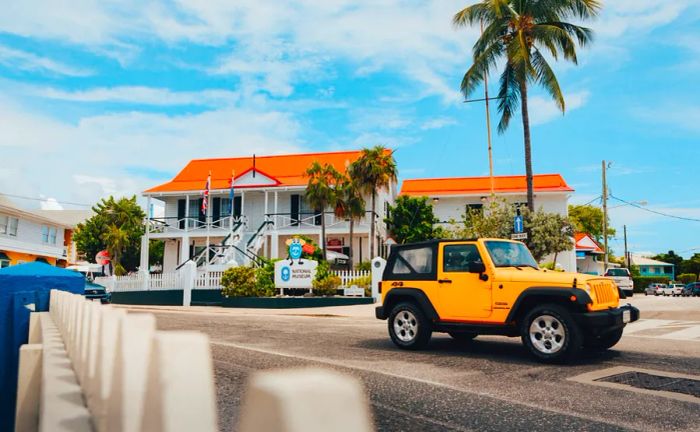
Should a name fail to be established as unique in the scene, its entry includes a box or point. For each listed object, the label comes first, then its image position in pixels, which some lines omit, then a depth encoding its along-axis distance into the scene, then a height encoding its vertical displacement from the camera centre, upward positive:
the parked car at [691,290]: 45.23 -1.17
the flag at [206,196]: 32.31 +4.54
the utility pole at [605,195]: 38.97 +5.76
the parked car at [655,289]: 47.00 -1.16
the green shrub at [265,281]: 23.36 -0.39
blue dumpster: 3.68 -0.25
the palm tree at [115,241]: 48.89 +2.65
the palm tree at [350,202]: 30.25 +3.97
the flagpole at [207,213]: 29.95 +3.74
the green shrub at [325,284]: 22.97 -0.49
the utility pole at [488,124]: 30.77 +8.70
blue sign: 17.80 +1.67
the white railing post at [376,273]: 22.91 +0.00
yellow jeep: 7.63 -0.39
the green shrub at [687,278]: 66.34 -0.24
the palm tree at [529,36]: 23.28 +10.41
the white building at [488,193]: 39.75 +5.99
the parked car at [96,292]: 22.19 -0.89
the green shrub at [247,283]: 23.34 -0.48
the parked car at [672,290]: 47.62 -1.24
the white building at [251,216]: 32.72 +3.57
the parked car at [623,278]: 31.69 -0.15
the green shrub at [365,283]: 23.44 -0.44
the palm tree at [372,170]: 29.84 +5.65
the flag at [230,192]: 32.50 +4.95
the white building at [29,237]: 40.47 +2.68
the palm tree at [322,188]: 30.38 +4.69
